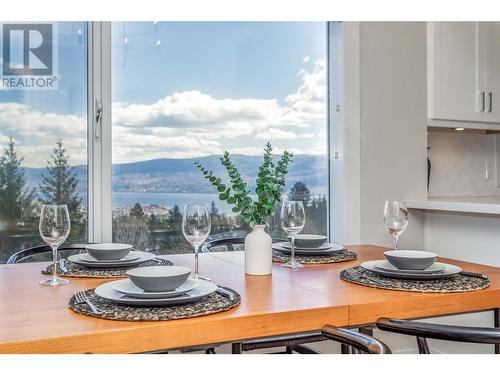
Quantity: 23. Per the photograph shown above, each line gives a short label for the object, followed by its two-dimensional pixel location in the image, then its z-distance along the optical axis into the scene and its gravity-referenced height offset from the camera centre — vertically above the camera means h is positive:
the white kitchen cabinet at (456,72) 2.90 +0.64
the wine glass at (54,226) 1.29 -0.09
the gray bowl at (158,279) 1.07 -0.18
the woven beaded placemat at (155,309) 0.97 -0.23
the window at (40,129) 2.31 +0.27
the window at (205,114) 2.52 +0.37
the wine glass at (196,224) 1.32 -0.09
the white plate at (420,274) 1.31 -0.22
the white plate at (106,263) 1.48 -0.21
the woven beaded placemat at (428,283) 1.23 -0.23
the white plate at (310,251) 1.70 -0.20
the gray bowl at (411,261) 1.35 -0.19
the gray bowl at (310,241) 1.76 -0.18
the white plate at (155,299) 1.03 -0.22
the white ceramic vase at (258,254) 1.43 -0.18
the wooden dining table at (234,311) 0.89 -0.24
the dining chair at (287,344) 1.62 -0.48
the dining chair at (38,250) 1.75 -0.22
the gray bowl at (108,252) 1.54 -0.19
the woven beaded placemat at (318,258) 1.62 -0.22
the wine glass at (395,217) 1.58 -0.09
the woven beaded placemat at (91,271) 1.40 -0.23
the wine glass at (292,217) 1.53 -0.08
